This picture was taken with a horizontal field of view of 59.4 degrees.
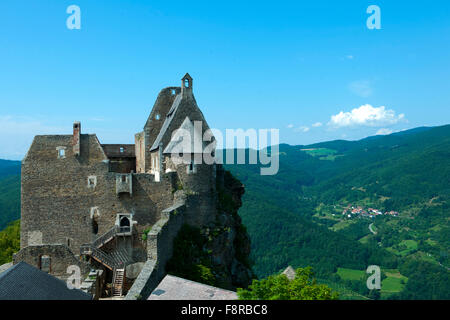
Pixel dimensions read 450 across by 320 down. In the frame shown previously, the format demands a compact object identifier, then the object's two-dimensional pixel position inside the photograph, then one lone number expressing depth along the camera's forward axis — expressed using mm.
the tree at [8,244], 43219
